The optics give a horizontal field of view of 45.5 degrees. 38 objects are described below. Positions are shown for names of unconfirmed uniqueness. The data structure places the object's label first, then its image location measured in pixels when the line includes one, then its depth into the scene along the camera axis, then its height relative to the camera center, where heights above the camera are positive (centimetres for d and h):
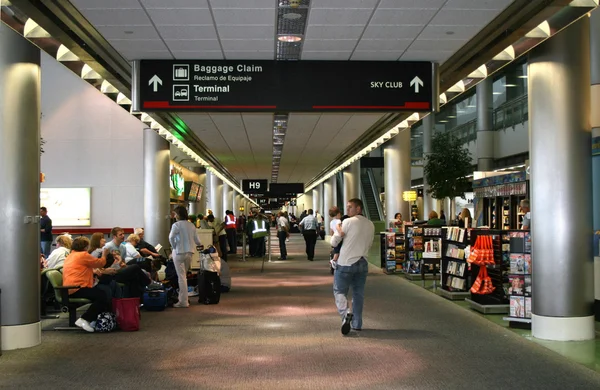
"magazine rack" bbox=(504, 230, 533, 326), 918 -84
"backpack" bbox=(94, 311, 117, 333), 904 -138
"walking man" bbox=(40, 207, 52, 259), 1692 -45
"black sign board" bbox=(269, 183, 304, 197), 3878 +142
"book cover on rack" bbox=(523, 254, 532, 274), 927 -66
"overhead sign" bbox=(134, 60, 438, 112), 878 +160
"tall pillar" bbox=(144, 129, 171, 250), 1836 +71
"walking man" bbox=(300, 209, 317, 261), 2333 -59
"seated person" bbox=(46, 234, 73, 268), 1071 -63
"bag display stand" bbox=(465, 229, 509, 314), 1040 -116
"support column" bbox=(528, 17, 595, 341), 836 +26
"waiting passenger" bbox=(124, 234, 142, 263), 1195 -64
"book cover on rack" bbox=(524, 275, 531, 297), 922 -93
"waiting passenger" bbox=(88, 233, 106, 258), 1091 -46
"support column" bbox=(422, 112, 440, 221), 4166 +433
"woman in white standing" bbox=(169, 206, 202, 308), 1162 -51
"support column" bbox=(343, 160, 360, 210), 3066 +148
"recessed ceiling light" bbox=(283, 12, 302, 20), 729 +204
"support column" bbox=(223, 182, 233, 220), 4588 +116
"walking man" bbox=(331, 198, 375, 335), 893 -64
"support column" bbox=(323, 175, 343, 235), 3834 +104
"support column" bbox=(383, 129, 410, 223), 2027 +112
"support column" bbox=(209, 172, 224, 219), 3870 +106
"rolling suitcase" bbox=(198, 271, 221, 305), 1190 -121
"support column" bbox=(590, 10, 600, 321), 943 +112
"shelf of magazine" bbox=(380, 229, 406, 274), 1762 -93
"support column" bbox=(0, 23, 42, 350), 805 +17
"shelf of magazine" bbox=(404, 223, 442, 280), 1532 -75
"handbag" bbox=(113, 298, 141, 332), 912 -126
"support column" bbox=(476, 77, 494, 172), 3109 +376
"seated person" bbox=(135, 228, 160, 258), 1290 -62
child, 906 -44
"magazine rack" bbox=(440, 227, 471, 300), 1209 -92
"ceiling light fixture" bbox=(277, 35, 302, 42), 806 +200
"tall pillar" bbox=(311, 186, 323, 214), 4703 +109
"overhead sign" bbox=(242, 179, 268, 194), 3678 +146
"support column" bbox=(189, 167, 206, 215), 3009 +69
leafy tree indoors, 2945 +185
